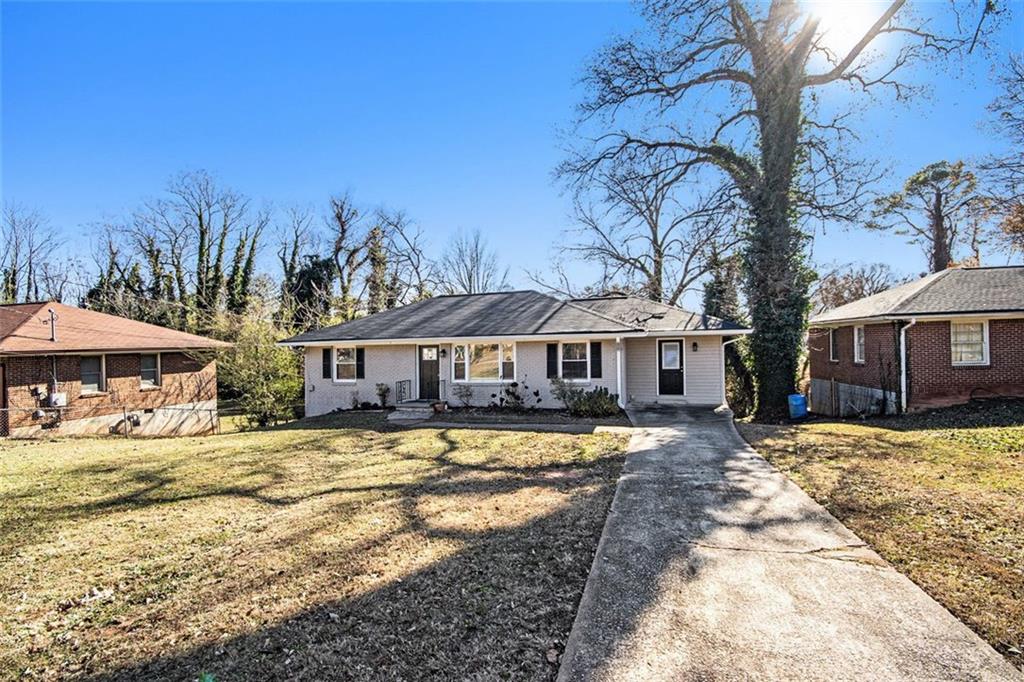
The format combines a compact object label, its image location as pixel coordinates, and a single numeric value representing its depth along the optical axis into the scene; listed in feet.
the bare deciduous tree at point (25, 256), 100.53
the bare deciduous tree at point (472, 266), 121.60
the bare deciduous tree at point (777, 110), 47.85
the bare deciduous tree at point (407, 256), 116.47
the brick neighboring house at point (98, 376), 46.62
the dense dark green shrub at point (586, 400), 44.93
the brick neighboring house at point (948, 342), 43.16
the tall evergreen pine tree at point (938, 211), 94.02
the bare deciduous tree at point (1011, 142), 53.67
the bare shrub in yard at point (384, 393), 53.42
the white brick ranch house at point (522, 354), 48.80
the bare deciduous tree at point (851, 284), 114.72
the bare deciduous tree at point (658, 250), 80.79
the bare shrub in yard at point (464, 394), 51.07
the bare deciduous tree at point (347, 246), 116.67
